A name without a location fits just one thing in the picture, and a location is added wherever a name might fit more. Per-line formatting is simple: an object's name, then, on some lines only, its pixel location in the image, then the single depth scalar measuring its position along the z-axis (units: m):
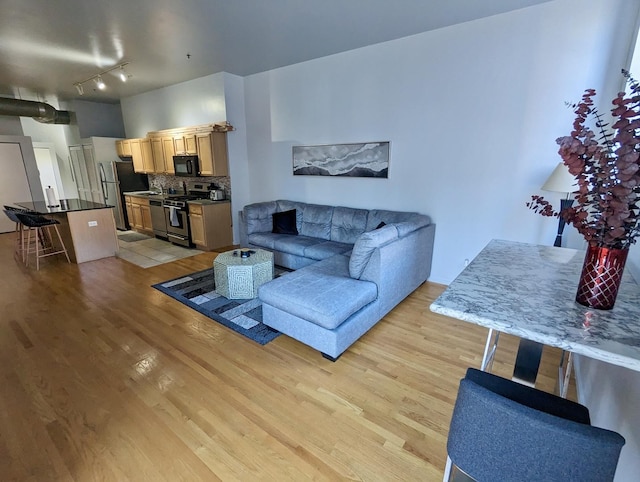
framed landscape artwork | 3.96
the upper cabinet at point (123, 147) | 6.88
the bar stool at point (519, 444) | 0.70
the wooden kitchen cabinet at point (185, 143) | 5.38
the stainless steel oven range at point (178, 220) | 5.33
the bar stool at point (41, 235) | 4.33
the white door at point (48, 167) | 8.69
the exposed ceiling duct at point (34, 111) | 6.18
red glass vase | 1.02
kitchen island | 4.59
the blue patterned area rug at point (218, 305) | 2.76
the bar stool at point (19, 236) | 4.55
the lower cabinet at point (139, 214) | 6.28
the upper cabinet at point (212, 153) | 5.10
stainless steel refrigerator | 6.80
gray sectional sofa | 2.34
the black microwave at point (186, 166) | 5.45
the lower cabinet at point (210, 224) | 5.11
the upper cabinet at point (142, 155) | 6.34
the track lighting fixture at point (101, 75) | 4.63
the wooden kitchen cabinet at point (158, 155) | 6.05
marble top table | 0.89
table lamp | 2.31
